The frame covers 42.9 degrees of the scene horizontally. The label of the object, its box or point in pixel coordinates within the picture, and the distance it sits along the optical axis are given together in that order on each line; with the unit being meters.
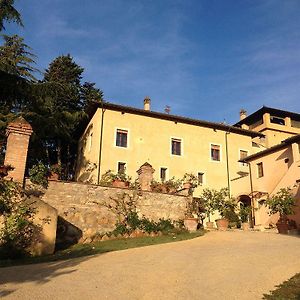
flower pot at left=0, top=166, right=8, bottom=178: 11.70
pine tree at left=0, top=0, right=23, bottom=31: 14.51
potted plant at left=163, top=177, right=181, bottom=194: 18.29
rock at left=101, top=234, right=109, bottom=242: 14.67
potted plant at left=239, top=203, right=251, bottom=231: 23.62
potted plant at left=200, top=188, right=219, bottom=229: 22.37
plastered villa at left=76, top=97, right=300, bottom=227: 26.91
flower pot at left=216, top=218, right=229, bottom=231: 20.31
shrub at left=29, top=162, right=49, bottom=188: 14.17
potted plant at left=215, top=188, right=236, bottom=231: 22.78
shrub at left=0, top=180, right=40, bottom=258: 10.70
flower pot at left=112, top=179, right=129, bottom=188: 17.03
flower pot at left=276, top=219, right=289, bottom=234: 18.81
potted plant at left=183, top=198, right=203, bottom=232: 17.12
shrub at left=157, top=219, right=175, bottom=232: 16.27
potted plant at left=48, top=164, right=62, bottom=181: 15.16
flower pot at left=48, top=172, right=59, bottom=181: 15.10
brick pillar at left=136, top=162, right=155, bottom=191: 17.55
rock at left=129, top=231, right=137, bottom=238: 15.41
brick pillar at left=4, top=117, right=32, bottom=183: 12.16
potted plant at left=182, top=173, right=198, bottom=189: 26.45
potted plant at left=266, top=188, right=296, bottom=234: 19.06
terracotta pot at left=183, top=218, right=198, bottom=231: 17.09
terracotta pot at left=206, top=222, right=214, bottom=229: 20.83
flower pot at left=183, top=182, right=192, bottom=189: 18.76
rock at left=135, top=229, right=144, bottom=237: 15.56
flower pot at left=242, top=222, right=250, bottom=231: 21.69
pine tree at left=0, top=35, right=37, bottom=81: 17.89
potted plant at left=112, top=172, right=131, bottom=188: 17.03
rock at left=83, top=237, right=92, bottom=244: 14.23
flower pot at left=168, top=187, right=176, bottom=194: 18.09
